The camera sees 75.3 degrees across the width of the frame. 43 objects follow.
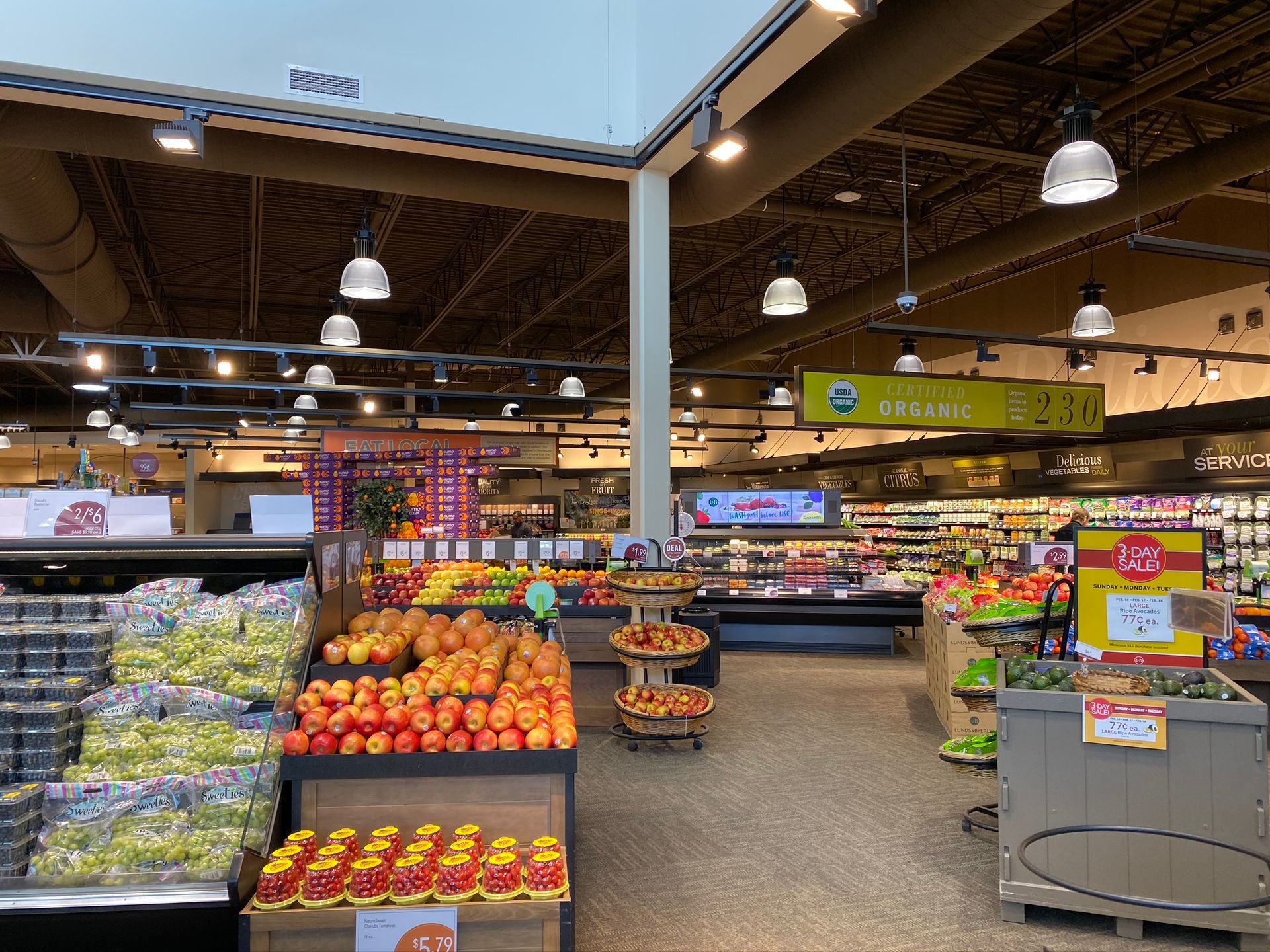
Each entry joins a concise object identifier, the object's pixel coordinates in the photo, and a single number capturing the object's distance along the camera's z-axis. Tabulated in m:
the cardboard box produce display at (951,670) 5.73
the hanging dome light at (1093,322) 7.49
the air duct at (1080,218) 6.96
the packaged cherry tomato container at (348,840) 2.65
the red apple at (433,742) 2.80
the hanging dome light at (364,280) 6.14
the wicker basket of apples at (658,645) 5.52
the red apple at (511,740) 2.82
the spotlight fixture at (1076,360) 10.79
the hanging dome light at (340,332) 7.69
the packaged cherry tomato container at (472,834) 2.67
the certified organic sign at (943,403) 7.36
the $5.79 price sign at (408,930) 2.38
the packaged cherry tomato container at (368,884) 2.43
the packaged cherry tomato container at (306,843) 2.58
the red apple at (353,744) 2.76
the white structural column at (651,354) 5.91
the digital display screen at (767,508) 10.69
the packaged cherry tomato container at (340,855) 2.52
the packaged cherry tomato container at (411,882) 2.44
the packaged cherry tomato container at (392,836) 2.63
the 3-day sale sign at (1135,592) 3.67
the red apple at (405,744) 2.79
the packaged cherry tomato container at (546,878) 2.46
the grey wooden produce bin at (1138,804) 3.06
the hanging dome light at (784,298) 6.66
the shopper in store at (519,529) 16.72
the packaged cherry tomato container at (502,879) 2.45
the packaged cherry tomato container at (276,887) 2.40
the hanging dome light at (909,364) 9.18
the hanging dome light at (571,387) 10.77
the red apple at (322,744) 2.76
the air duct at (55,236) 6.92
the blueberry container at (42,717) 2.77
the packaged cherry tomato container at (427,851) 2.55
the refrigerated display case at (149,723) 2.41
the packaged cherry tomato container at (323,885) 2.43
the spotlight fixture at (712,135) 4.59
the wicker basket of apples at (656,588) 5.61
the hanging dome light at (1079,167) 4.30
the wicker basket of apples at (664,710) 5.47
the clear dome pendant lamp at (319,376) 10.39
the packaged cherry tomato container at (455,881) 2.44
